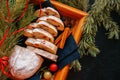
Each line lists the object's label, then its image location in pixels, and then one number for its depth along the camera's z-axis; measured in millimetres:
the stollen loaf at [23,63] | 706
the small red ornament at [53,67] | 757
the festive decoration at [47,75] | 757
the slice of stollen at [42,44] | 736
